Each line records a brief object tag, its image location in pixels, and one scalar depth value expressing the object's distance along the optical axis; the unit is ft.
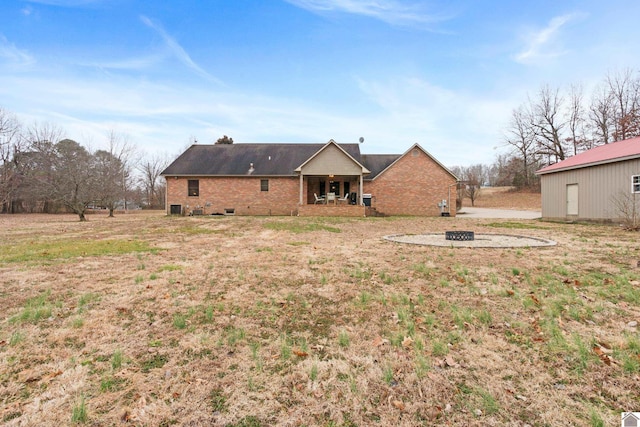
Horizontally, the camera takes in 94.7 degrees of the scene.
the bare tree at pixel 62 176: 70.49
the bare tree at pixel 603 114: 122.83
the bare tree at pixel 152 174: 160.86
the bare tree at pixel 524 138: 153.89
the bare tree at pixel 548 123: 146.10
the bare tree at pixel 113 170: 86.80
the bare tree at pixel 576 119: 139.03
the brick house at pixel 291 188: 80.89
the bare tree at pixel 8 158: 101.93
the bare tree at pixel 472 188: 152.41
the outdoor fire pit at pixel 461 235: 32.12
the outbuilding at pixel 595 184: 47.52
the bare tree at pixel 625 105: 106.26
